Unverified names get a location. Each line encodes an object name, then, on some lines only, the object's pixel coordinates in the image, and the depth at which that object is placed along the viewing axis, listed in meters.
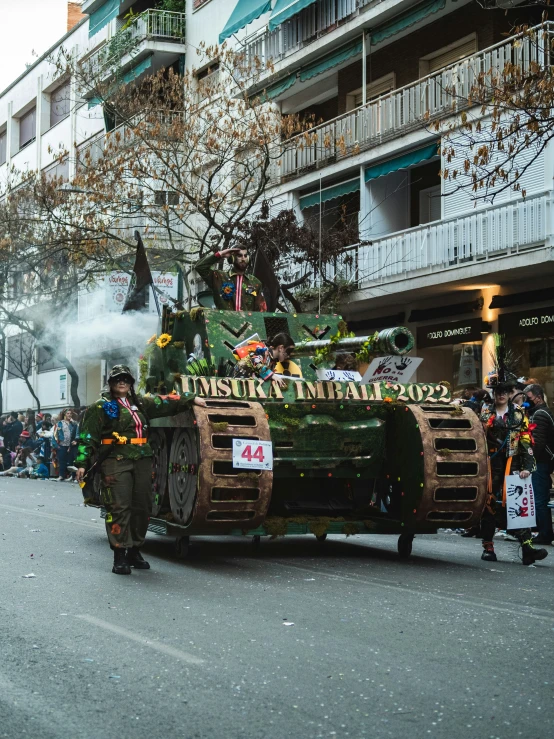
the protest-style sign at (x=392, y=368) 11.92
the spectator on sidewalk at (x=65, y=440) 29.27
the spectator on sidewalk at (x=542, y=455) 13.73
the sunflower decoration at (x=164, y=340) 13.23
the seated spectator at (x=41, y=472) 31.48
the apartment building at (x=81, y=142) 33.22
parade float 10.44
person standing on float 13.65
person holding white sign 11.58
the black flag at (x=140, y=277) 14.38
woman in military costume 10.16
